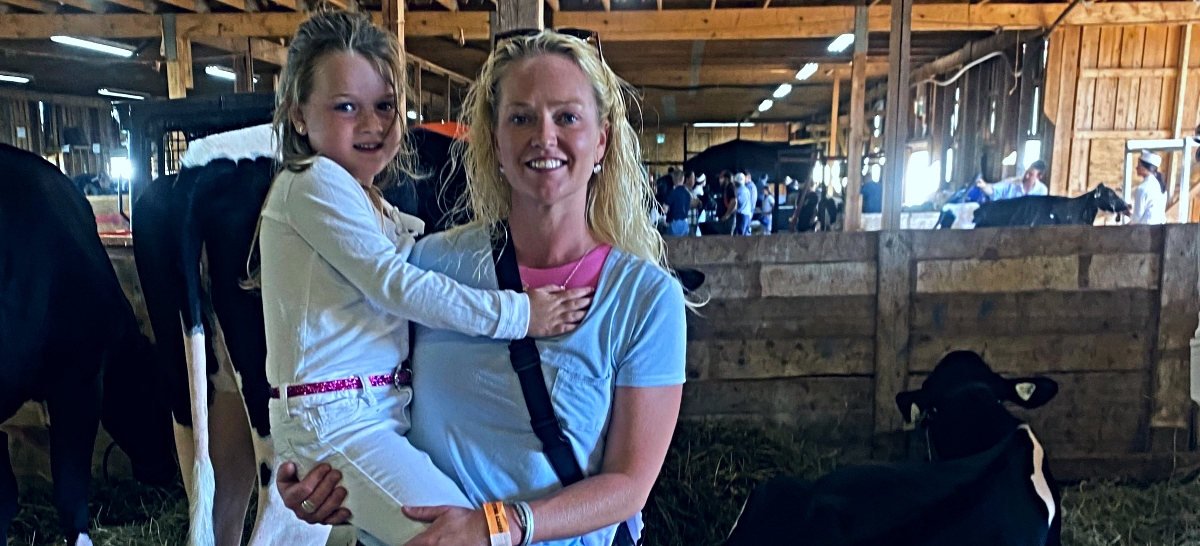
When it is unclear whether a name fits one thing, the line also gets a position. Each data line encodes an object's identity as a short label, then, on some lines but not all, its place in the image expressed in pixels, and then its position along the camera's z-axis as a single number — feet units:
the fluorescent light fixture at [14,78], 40.19
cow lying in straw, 6.86
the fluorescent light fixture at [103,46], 27.64
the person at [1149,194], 22.77
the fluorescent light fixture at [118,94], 50.05
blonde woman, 3.95
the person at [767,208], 28.31
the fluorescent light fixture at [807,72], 38.62
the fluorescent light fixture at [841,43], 30.18
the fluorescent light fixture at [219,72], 34.75
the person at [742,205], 23.93
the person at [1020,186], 26.48
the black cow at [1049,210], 21.85
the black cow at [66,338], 7.70
